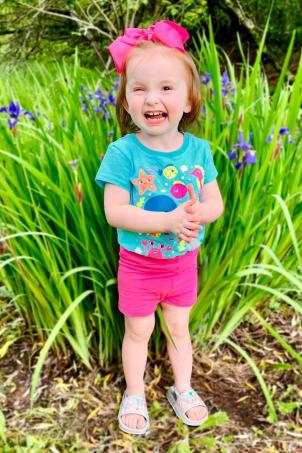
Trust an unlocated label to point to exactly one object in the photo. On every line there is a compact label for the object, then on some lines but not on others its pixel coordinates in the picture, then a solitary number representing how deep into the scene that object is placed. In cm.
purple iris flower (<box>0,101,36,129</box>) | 131
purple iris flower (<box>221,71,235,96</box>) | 174
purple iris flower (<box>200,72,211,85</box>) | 175
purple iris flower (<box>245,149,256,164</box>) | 138
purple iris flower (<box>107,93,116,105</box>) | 172
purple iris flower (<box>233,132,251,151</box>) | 139
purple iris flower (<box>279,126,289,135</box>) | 152
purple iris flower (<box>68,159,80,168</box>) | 130
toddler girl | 112
